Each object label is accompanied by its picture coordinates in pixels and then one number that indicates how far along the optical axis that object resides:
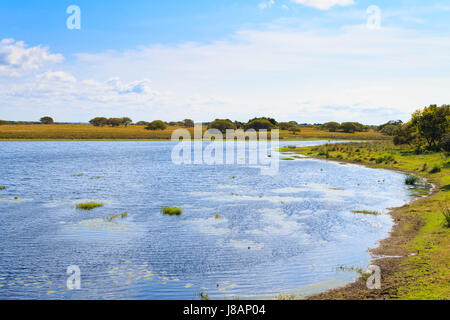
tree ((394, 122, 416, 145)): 62.87
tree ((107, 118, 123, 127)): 194.38
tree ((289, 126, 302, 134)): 188.60
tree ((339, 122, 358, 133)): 196.50
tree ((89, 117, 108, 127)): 195.88
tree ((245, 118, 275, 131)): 192.29
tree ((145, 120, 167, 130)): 184.50
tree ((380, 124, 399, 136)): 158.05
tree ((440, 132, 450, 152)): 39.29
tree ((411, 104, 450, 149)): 53.58
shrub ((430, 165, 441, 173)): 38.94
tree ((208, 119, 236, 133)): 190.79
